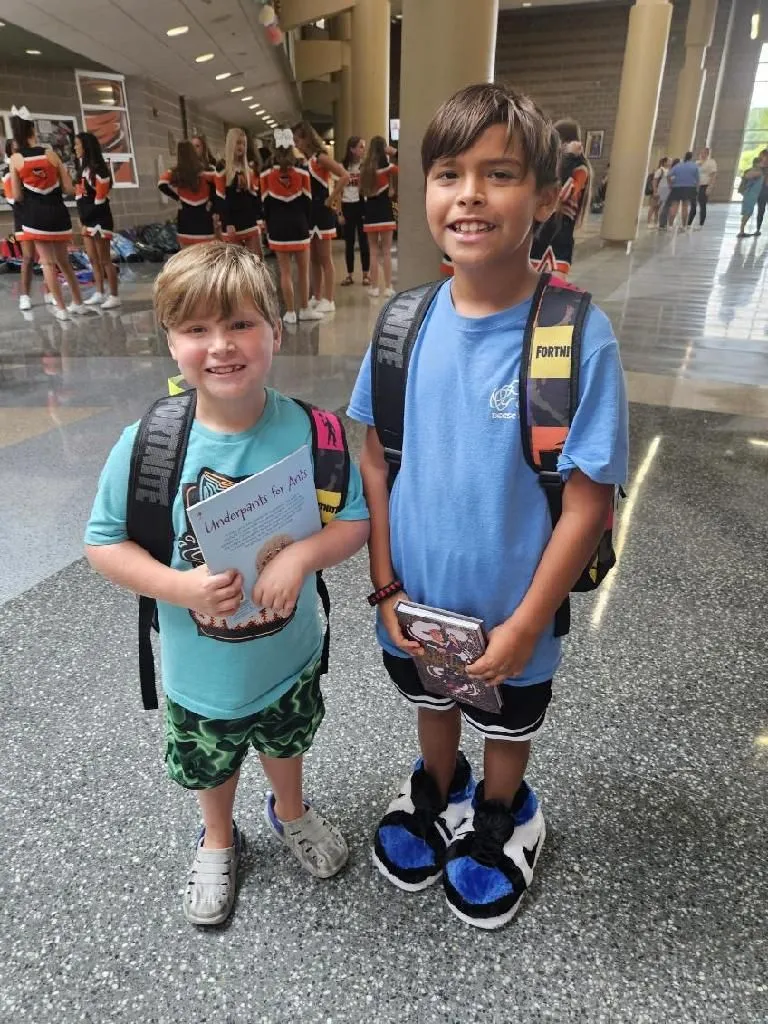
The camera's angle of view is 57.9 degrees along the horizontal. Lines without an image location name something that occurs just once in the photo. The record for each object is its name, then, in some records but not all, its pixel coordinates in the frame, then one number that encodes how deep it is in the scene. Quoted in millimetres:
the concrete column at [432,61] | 5004
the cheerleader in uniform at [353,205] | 9016
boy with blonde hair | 1079
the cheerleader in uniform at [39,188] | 6645
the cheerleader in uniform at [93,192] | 7363
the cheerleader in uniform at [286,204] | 6590
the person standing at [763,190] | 14838
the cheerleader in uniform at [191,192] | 7449
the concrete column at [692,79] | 21734
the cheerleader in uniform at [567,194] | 4582
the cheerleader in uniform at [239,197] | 6969
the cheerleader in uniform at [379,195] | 7914
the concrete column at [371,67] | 13219
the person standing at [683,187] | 16469
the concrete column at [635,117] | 14297
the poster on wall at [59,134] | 11766
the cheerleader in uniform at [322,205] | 7070
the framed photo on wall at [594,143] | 27759
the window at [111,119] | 12664
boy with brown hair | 1074
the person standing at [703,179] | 19323
